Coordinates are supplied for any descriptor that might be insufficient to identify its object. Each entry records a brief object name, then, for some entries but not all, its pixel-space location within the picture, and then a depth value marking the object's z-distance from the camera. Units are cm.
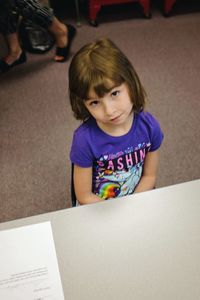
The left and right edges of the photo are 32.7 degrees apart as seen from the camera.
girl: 78
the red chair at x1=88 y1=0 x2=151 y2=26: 278
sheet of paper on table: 62
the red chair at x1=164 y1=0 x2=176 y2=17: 281
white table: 62
